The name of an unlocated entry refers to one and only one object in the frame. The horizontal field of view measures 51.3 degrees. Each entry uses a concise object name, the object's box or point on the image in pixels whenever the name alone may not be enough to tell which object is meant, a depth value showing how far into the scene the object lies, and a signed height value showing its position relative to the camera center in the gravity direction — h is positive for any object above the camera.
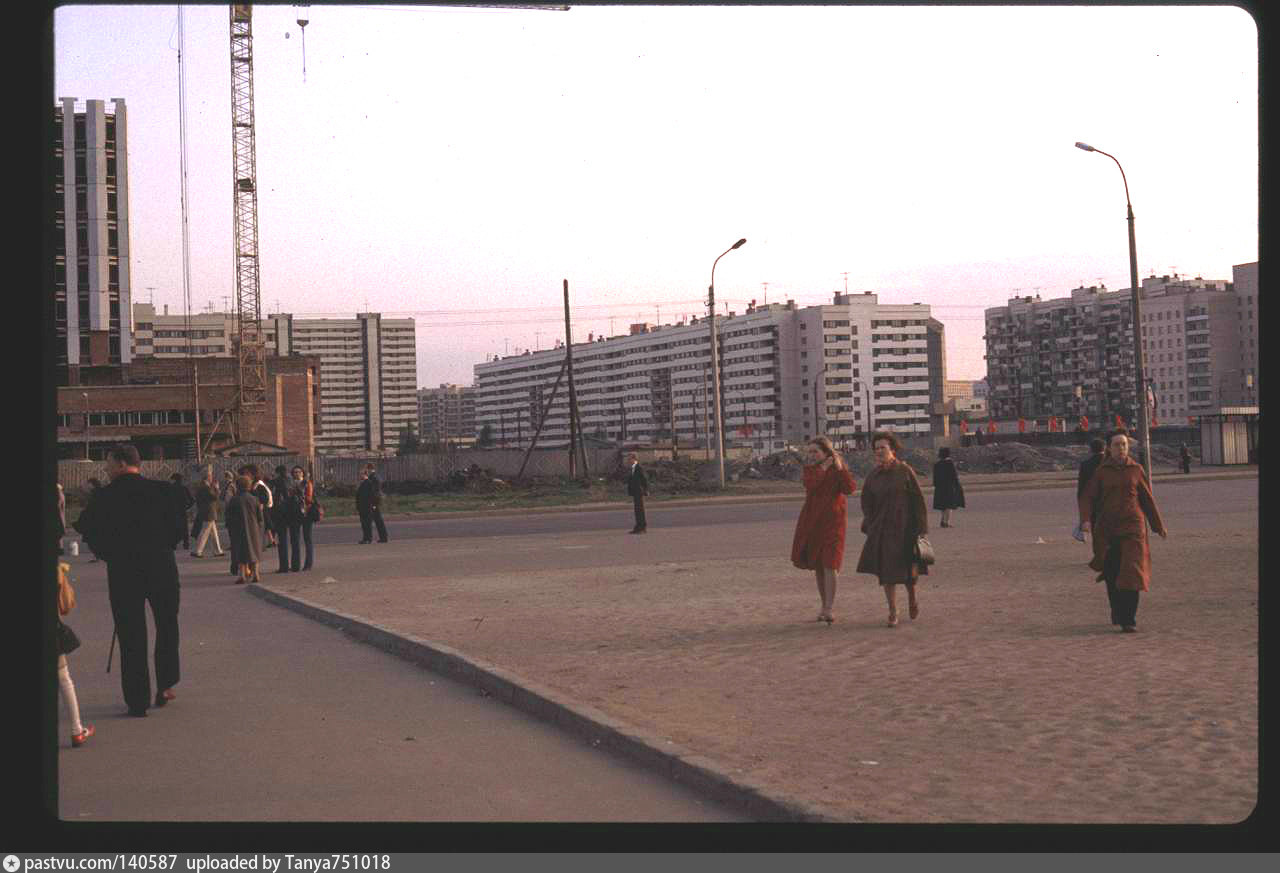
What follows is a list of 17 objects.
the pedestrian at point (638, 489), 30.78 -0.73
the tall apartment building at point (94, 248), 88.62 +15.18
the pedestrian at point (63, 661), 7.83 -1.15
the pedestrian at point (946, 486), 27.73 -0.74
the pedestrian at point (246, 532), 20.78 -1.03
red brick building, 87.25 +4.13
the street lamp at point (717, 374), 47.44 +3.03
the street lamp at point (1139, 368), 30.78 +1.82
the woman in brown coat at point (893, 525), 12.10 -0.68
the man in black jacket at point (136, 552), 8.98 -0.56
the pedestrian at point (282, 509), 22.02 -0.72
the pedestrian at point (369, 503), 30.38 -0.90
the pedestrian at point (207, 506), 28.55 -0.83
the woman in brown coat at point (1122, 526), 11.26 -0.68
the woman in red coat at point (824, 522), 12.61 -0.66
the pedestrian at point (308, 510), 22.56 -0.76
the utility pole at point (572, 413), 59.84 +2.10
